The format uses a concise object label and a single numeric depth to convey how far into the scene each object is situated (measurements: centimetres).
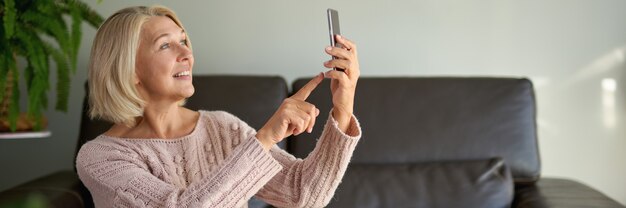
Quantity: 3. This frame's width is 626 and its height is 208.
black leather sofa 195
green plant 219
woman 118
